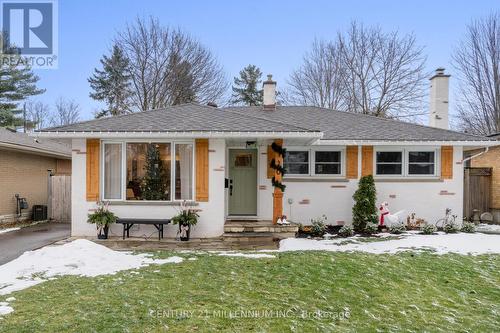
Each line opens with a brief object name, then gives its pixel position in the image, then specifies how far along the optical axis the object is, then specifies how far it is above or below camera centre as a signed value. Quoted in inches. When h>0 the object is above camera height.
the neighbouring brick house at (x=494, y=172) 460.8 -13.8
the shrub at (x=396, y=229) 366.3 -73.9
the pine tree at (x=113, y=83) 919.7 +221.4
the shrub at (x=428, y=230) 359.3 -73.2
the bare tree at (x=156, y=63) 871.7 +252.9
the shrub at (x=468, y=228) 374.6 -74.1
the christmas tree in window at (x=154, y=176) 334.0 -16.7
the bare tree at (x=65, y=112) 1343.5 +189.1
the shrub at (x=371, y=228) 363.3 -72.7
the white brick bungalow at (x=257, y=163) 329.4 -2.9
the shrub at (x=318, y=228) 353.1 -71.4
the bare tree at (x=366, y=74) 868.0 +240.0
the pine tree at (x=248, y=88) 1198.3 +258.8
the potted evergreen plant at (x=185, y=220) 315.9 -57.0
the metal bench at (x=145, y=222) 316.8 -59.4
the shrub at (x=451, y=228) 370.6 -73.9
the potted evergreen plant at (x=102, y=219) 313.9 -56.6
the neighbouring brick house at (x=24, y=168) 454.3 -14.9
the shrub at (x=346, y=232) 355.9 -75.5
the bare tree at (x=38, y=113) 1211.6 +170.9
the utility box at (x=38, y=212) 490.8 -79.5
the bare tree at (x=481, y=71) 783.7 +220.0
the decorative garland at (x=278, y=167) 349.4 -7.1
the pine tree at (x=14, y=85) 949.8 +216.6
